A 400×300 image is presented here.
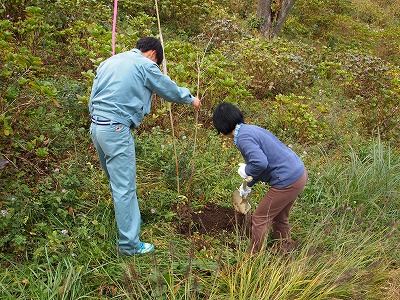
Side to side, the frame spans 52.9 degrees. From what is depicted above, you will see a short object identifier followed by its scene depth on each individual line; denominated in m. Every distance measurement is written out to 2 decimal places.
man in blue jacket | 2.66
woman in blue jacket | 2.68
